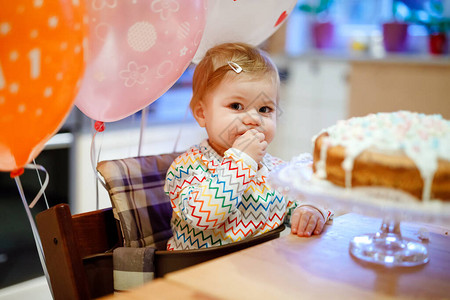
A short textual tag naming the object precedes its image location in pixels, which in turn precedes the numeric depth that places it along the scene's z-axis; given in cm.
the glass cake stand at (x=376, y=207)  81
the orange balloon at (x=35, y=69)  86
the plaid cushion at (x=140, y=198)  128
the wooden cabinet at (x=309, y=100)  386
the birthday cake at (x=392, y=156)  82
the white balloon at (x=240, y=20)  139
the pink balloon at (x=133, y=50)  110
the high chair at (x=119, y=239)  108
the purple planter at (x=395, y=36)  363
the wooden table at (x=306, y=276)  80
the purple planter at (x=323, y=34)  412
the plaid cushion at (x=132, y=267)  112
